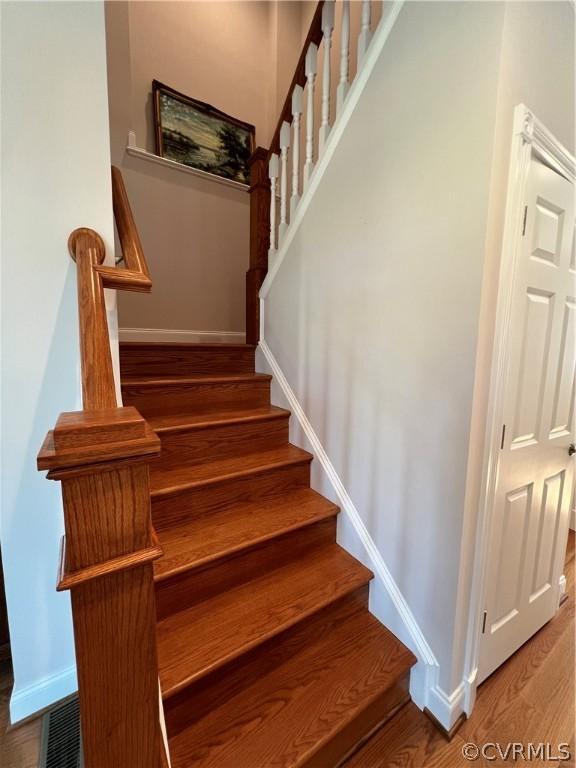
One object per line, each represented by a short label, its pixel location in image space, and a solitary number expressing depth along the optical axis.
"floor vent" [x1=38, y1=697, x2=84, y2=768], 1.08
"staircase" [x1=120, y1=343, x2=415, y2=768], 1.03
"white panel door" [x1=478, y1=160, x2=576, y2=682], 1.18
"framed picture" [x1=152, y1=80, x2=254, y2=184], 2.60
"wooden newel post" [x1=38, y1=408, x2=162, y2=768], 0.45
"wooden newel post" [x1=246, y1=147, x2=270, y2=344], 2.21
